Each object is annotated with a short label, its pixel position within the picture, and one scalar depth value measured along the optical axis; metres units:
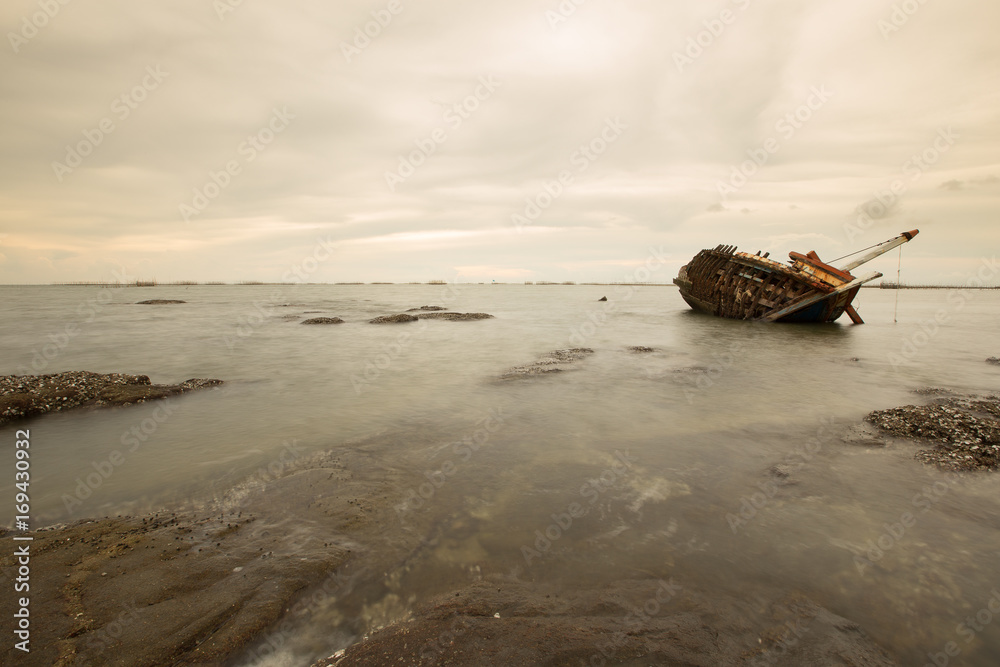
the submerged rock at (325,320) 32.28
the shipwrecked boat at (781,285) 27.08
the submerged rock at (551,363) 15.07
